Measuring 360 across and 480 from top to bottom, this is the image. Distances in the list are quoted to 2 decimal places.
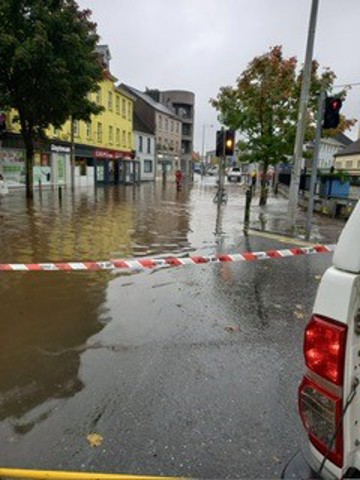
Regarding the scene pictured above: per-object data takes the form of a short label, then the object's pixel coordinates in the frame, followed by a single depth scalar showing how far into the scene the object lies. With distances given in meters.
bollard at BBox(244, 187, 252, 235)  12.57
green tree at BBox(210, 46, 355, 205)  19.19
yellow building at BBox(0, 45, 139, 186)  25.19
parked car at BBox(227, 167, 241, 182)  60.31
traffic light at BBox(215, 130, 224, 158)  13.28
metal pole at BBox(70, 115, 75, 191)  27.27
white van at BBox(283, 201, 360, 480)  1.73
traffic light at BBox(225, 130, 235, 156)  13.20
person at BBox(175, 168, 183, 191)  31.25
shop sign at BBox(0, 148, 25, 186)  24.11
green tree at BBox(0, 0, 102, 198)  16.09
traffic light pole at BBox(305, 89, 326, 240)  10.86
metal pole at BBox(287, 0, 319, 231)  11.12
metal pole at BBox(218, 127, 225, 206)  13.09
